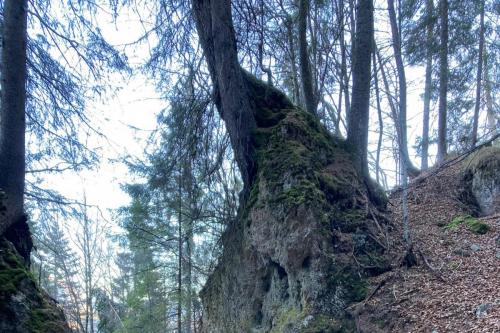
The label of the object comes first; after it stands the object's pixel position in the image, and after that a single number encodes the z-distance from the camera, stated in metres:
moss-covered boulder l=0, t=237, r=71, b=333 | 3.65
